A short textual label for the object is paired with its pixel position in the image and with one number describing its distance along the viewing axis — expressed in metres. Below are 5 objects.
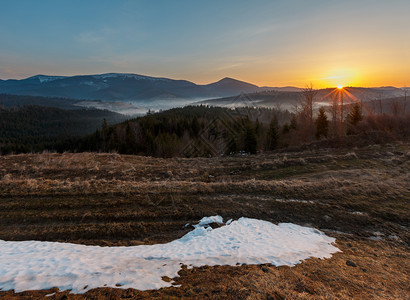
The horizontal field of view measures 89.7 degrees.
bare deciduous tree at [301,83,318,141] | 44.88
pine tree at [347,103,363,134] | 46.12
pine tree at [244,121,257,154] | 49.16
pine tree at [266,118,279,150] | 50.81
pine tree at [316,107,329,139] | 48.48
